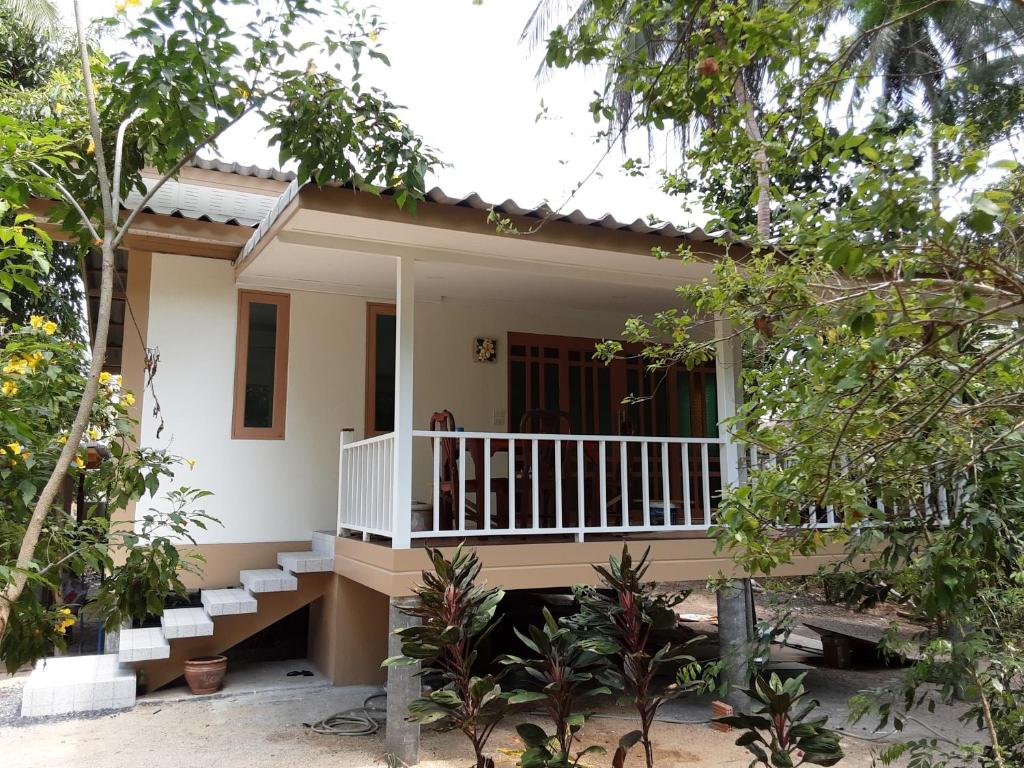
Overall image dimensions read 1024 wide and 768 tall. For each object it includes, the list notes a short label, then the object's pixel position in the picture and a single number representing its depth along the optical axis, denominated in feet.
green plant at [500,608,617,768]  9.23
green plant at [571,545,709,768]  9.77
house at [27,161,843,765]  17.57
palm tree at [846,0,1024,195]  38.19
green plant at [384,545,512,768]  9.73
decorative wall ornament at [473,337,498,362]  25.91
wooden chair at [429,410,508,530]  18.16
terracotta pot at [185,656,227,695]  18.97
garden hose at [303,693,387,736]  16.93
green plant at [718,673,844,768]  8.91
